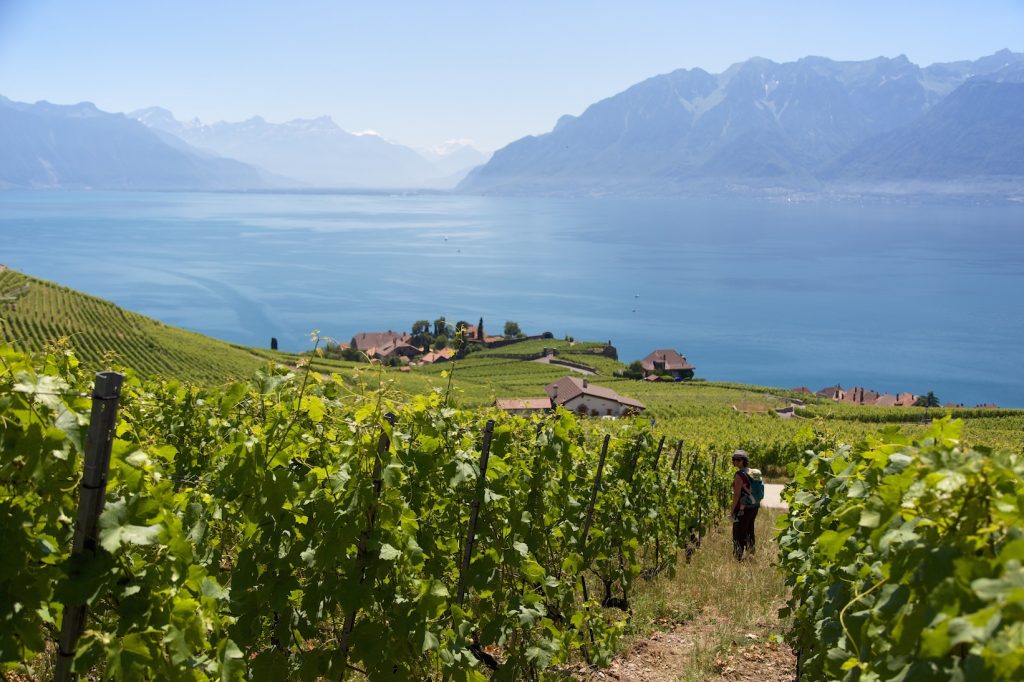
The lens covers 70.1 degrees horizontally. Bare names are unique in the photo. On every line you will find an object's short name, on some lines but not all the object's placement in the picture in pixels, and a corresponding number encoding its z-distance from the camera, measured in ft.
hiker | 30.83
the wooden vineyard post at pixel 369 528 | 10.61
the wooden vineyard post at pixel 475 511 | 13.92
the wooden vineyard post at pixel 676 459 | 33.21
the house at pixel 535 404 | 153.32
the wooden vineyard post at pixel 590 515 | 19.66
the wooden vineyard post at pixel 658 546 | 27.76
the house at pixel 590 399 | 184.55
